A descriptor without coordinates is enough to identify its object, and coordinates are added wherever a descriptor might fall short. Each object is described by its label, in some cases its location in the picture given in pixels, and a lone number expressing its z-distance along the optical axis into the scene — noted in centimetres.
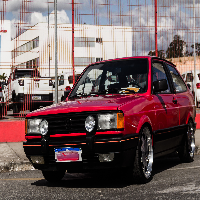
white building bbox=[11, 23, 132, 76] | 1211
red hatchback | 513
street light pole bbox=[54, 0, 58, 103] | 1224
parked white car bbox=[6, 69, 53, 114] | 1295
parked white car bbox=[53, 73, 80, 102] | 1349
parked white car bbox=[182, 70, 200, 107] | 2096
